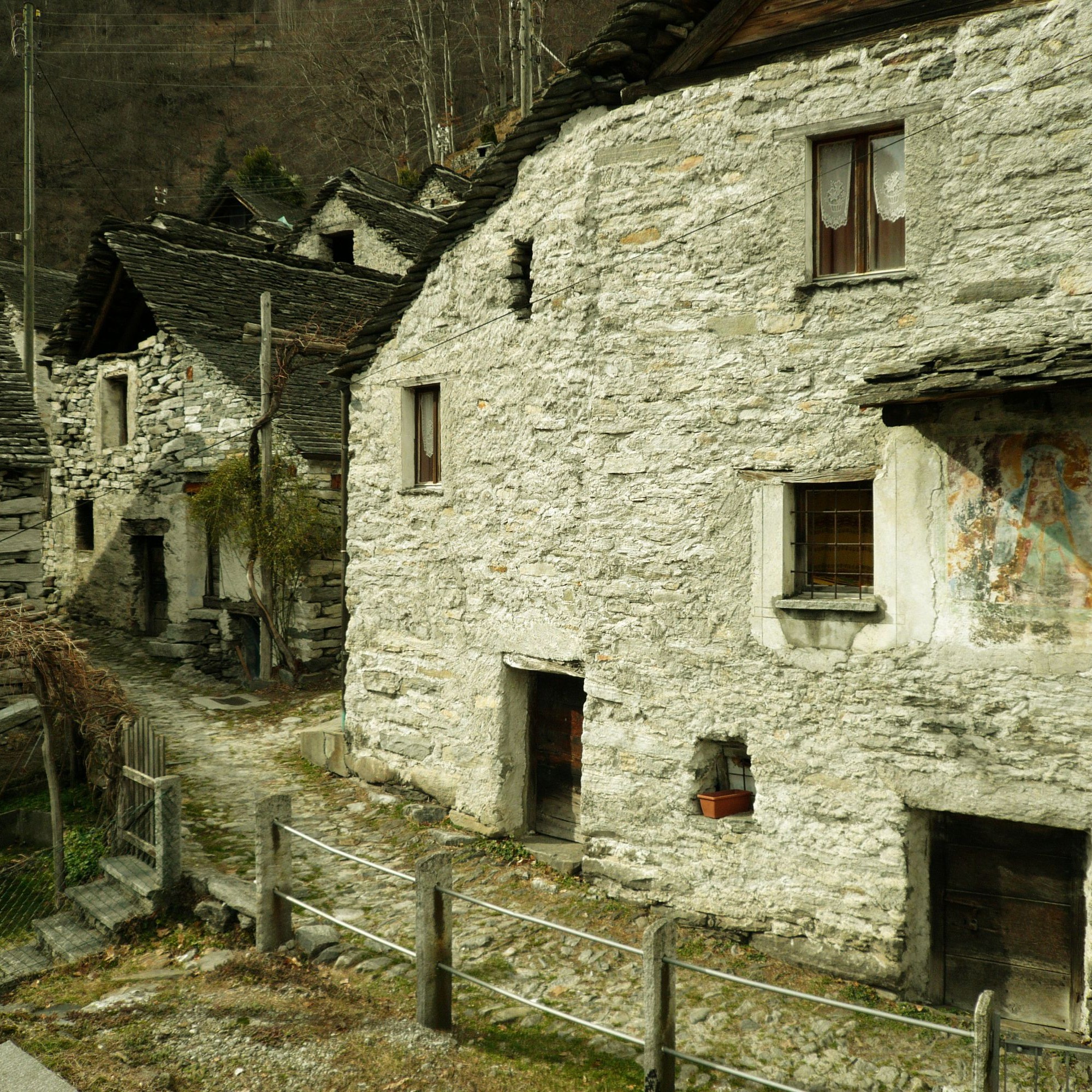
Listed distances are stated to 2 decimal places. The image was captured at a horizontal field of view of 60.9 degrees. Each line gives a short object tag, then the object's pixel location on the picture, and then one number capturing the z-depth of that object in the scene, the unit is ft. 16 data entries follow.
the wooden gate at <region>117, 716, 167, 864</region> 24.57
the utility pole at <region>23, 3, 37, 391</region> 57.21
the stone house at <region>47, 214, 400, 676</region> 48.11
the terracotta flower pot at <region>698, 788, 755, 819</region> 22.27
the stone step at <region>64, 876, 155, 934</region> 23.07
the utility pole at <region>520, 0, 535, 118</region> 80.79
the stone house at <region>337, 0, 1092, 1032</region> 18.31
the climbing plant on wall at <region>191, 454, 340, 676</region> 44.75
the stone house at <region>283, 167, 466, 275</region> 68.44
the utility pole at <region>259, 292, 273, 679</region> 45.68
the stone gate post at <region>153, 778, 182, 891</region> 23.52
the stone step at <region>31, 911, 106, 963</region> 22.48
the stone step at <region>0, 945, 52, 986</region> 21.56
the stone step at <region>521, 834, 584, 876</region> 25.40
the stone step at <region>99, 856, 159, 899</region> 23.50
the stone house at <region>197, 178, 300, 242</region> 83.39
